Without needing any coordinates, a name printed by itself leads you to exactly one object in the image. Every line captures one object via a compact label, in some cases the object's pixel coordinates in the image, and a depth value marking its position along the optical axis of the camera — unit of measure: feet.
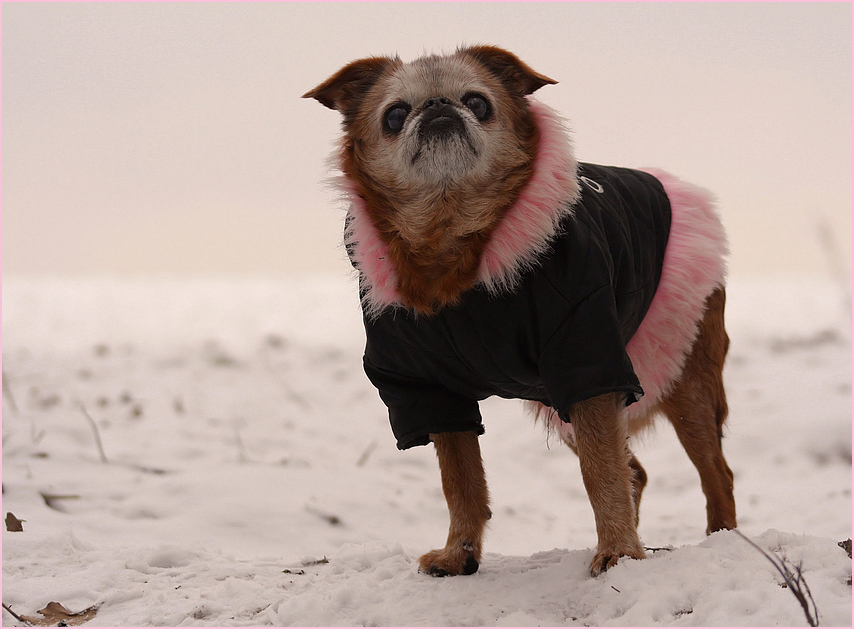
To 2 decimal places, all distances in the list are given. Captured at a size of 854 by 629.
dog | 8.87
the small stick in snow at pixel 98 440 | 14.47
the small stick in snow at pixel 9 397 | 16.27
